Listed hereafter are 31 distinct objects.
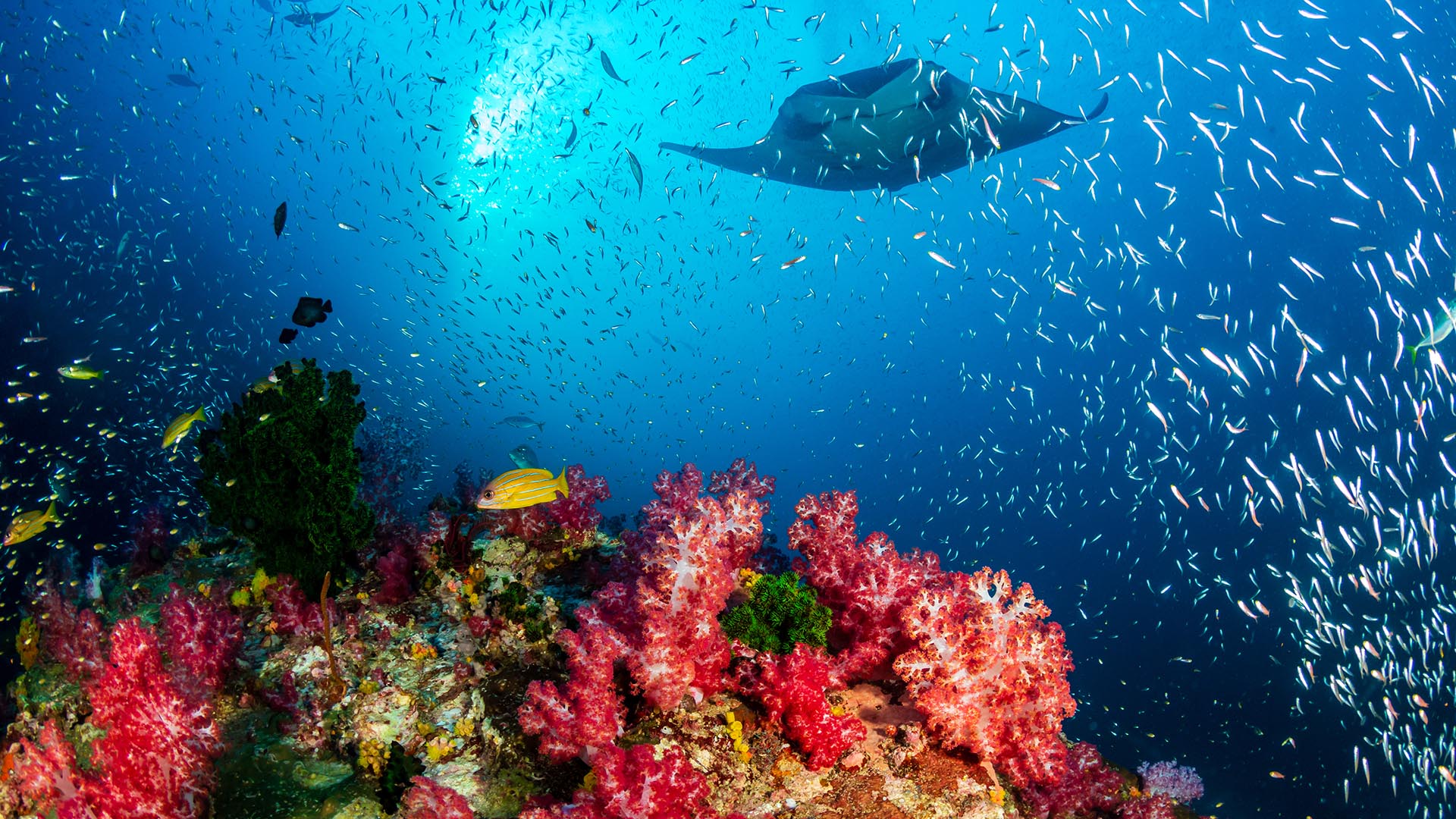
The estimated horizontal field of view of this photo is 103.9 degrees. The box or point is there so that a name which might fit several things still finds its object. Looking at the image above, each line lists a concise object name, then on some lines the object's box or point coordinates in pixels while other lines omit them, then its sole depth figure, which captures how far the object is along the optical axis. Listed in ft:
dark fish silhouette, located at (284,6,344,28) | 43.29
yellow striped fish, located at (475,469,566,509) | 13.09
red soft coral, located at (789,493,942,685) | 12.93
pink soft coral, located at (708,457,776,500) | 17.15
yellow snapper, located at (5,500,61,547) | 17.76
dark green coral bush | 13.11
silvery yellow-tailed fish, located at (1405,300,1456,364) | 17.08
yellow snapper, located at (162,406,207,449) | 16.89
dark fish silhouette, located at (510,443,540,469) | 27.81
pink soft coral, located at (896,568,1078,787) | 10.98
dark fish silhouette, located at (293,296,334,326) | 17.30
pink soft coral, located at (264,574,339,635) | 12.43
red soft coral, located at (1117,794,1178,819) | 13.79
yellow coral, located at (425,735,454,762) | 9.74
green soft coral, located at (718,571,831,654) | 11.80
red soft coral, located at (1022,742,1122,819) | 12.08
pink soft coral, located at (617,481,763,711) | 10.19
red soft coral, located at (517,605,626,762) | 9.04
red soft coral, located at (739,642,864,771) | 10.19
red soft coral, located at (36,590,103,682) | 11.56
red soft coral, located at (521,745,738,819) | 8.00
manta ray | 35.40
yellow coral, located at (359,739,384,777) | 9.48
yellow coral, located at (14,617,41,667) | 13.21
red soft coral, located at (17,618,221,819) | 8.46
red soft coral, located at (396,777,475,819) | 7.92
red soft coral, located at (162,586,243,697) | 10.75
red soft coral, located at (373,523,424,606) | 13.99
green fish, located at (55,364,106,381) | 19.01
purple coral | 16.56
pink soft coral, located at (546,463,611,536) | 17.06
